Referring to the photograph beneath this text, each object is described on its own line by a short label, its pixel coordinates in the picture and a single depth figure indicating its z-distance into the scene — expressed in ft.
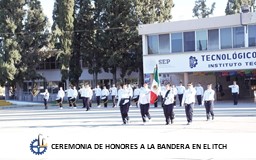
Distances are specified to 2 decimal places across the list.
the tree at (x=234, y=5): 199.40
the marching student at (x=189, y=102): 57.59
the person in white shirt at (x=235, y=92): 95.25
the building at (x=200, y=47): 103.65
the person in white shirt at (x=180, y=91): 98.43
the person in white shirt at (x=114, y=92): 105.19
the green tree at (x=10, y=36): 156.25
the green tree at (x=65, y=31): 154.61
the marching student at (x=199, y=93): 98.94
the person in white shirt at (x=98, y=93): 106.83
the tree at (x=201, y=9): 223.92
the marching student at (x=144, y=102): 60.44
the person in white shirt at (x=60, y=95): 109.40
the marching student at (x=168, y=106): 58.03
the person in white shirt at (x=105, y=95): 104.89
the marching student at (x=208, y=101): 62.08
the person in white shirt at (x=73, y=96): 107.86
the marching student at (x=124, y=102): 60.34
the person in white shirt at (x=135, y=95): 98.38
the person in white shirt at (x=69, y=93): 108.51
